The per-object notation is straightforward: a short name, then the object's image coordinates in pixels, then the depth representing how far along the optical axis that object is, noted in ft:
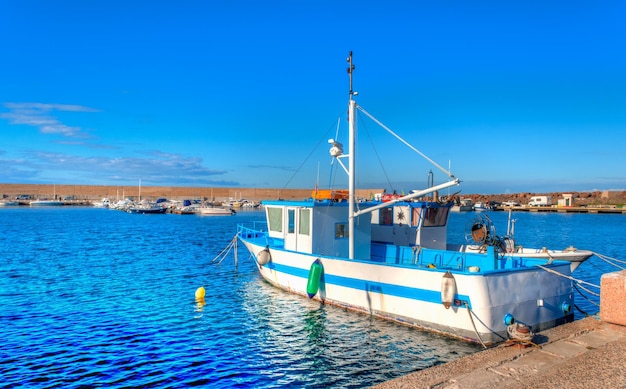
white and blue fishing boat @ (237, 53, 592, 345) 41.47
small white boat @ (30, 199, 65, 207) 429.79
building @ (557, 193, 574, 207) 411.95
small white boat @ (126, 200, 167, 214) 330.34
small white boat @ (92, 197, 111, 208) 441.44
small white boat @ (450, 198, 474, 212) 412.79
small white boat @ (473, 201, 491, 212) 420.77
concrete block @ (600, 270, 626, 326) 35.91
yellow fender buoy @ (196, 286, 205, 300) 63.31
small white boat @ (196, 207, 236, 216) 313.94
